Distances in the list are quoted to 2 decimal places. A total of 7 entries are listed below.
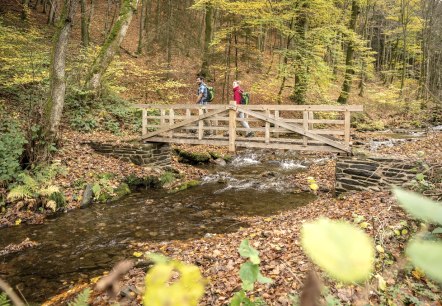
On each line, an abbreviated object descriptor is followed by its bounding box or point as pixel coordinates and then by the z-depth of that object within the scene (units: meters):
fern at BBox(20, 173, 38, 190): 7.34
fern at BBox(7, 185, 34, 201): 7.01
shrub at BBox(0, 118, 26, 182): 7.41
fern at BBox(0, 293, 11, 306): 1.33
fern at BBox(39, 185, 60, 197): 7.36
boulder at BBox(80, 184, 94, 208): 7.86
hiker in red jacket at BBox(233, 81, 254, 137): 12.01
